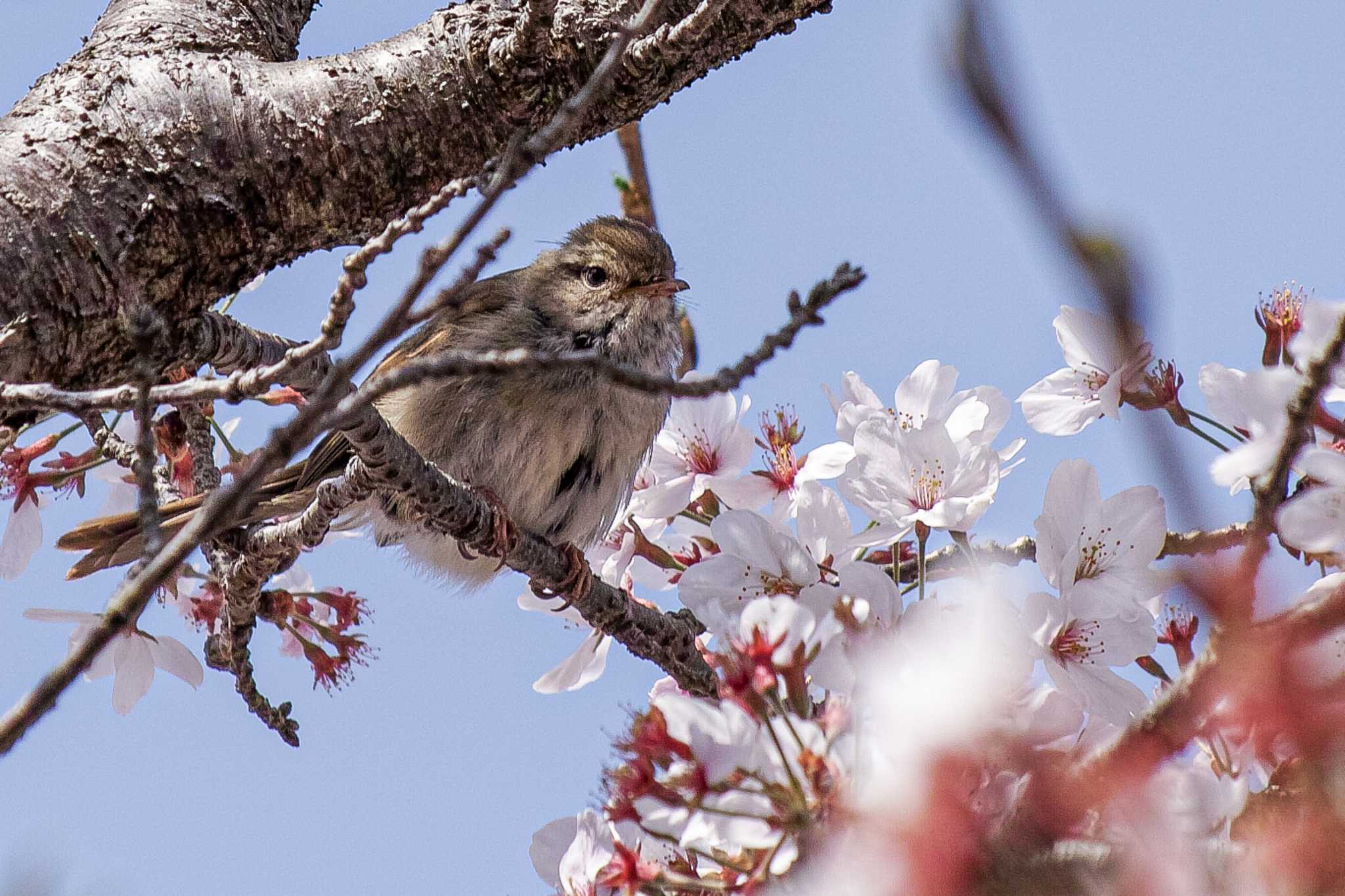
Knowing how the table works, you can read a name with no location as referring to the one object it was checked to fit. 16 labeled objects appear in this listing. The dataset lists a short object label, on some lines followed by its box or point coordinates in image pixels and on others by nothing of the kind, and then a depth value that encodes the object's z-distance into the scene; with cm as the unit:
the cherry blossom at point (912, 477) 498
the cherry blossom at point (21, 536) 766
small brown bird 823
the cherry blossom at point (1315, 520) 302
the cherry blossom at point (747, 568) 485
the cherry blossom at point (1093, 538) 434
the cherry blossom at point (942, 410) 547
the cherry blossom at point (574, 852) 457
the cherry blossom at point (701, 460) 647
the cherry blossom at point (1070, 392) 545
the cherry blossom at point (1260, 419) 288
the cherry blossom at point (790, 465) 586
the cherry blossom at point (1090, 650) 414
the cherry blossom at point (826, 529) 522
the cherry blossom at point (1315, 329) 321
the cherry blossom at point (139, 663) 714
